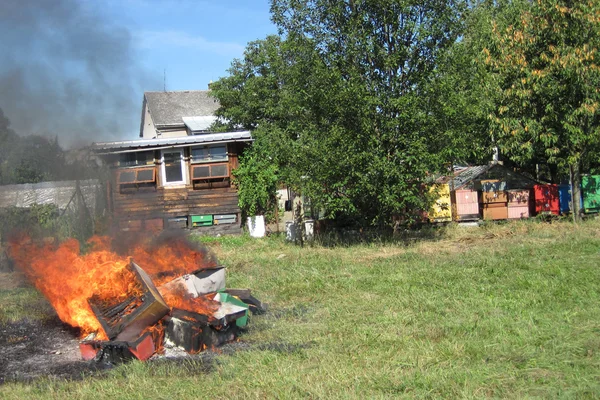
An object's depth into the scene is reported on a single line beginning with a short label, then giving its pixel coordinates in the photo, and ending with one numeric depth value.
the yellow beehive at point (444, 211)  20.48
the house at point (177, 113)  36.94
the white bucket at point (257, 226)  22.34
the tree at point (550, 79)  18.08
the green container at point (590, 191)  22.06
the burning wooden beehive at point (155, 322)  7.25
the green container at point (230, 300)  8.88
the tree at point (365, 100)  15.80
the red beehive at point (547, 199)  21.67
